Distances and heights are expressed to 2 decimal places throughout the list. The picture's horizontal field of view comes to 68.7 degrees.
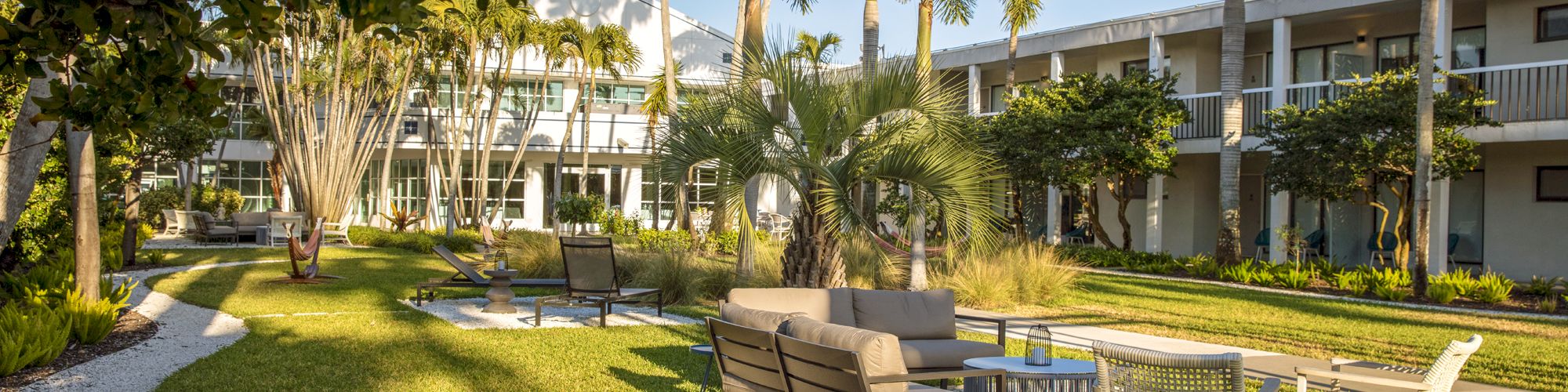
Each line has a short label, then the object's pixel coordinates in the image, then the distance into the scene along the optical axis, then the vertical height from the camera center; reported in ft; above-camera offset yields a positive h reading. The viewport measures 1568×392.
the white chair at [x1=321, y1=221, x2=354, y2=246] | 86.22 -3.27
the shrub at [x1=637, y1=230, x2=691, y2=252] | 61.49 -2.50
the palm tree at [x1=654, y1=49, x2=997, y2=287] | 31.99 +1.52
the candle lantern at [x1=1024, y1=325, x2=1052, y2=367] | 21.43 -2.71
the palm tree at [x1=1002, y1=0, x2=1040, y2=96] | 75.61 +12.61
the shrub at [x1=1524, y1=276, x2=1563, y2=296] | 48.89 -2.92
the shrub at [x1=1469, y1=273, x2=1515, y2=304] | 46.19 -2.94
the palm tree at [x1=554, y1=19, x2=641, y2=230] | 92.68 +12.22
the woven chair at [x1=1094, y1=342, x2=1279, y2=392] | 16.48 -2.40
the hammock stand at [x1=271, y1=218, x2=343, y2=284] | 50.49 -3.53
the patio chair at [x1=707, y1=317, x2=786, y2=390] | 18.13 -2.62
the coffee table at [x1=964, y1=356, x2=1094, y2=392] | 20.24 -3.01
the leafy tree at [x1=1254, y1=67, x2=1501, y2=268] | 51.31 +3.36
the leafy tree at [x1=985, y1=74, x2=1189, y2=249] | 64.13 +4.35
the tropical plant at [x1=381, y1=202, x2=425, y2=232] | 99.81 -2.55
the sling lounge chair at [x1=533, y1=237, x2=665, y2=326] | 37.76 -2.55
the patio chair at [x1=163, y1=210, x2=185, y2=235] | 90.58 -2.99
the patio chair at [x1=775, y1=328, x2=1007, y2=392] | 15.74 -2.42
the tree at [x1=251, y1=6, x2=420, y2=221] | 86.99 +6.41
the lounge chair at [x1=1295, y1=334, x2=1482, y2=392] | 18.62 -2.56
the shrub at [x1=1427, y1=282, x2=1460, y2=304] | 46.70 -3.14
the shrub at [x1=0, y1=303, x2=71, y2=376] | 23.68 -3.42
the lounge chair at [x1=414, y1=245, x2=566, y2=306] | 41.57 -3.24
